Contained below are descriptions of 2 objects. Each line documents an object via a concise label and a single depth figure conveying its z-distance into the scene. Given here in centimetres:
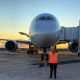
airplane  710
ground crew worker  460
